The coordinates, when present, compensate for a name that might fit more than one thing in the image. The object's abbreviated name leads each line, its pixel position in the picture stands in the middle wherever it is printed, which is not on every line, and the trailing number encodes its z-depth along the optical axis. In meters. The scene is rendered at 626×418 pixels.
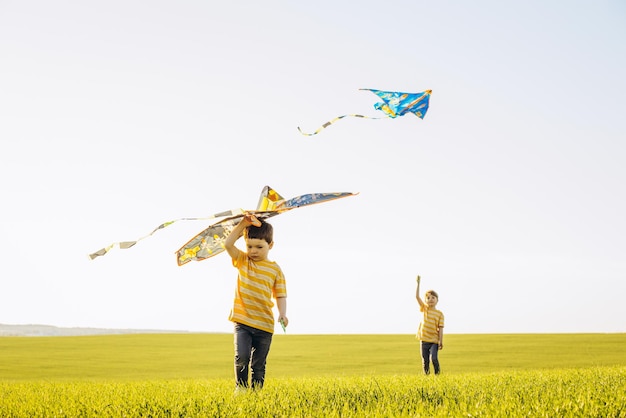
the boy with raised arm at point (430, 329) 14.05
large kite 7.98
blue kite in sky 9.83
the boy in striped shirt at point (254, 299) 8.20
